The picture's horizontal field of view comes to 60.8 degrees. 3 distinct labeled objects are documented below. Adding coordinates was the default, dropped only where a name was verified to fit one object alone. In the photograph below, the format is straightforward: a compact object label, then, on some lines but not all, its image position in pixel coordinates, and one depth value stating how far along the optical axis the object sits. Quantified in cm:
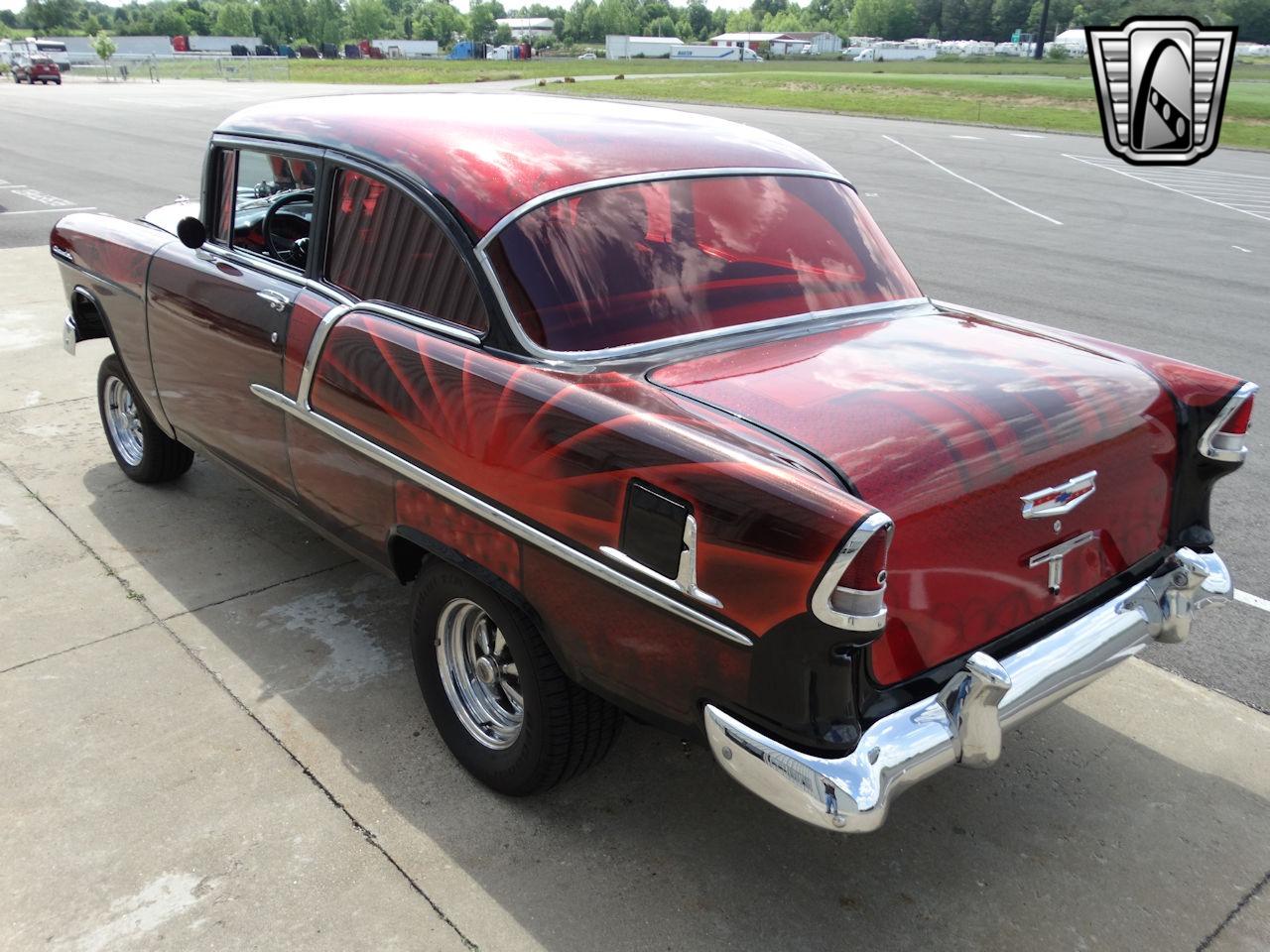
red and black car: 236
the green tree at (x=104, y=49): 7300
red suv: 5156
